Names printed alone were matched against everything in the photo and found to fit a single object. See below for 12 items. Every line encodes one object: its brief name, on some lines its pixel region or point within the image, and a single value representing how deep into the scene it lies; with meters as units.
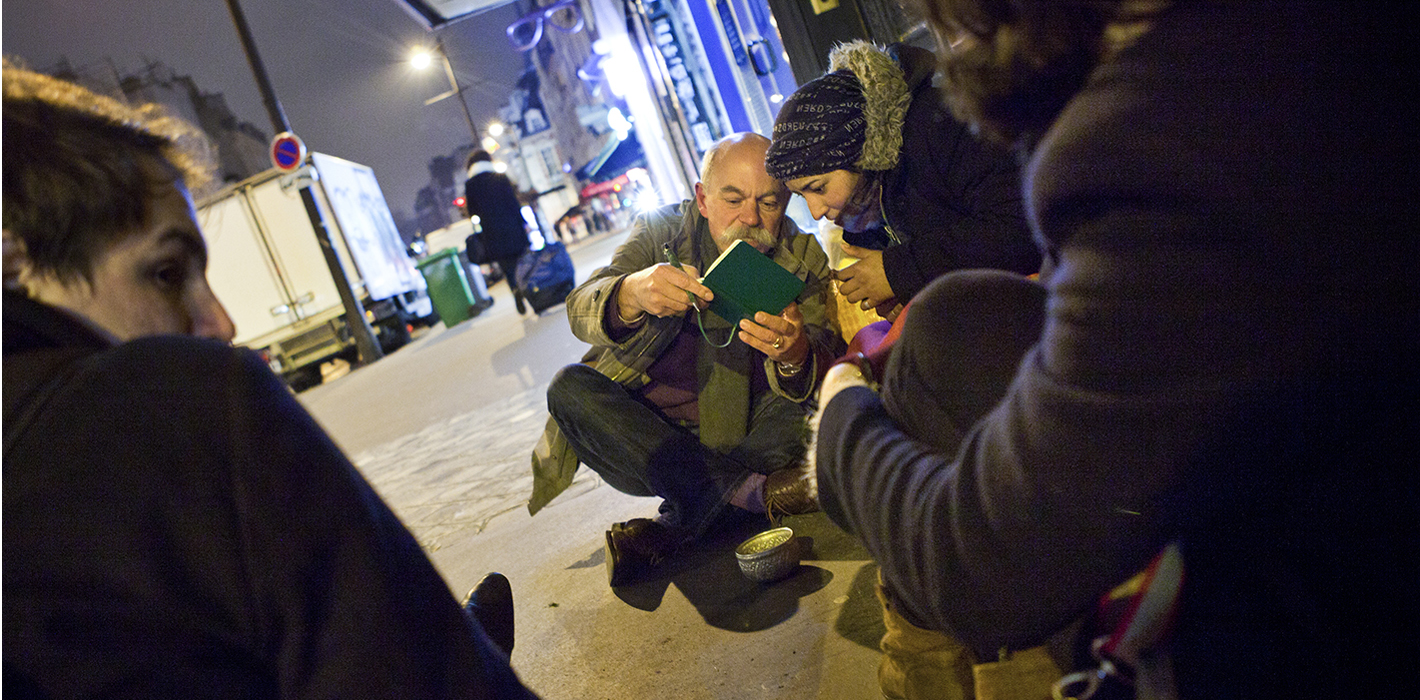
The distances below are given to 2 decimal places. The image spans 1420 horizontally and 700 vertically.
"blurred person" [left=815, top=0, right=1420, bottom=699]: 0.64
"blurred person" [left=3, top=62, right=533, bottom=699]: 0.79
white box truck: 12.82
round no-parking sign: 11.55
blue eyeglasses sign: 9.03
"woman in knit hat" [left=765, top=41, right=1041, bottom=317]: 2.26
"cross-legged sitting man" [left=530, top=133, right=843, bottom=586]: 2.57
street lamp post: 31.81
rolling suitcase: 9.73
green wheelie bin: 13.81
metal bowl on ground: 2.20
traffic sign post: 11.60
